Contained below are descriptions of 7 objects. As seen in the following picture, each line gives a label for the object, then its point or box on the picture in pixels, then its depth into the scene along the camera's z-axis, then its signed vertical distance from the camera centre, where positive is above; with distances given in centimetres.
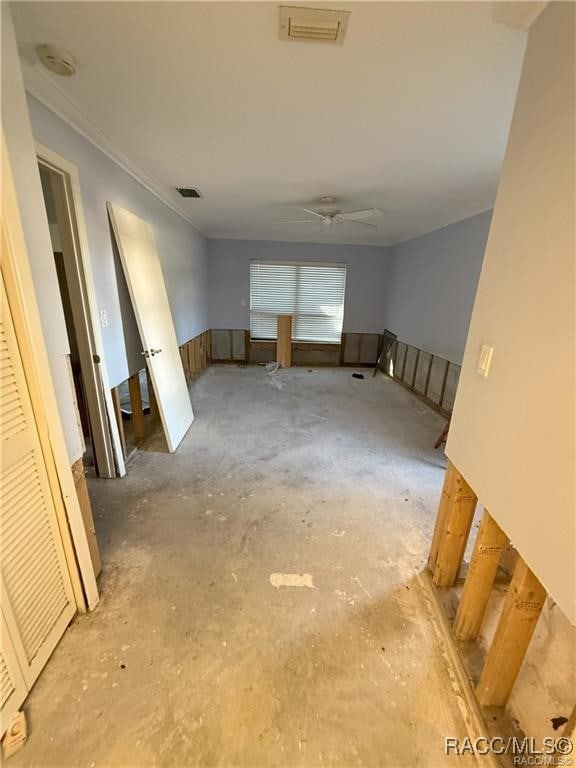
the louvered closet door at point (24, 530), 110 -90
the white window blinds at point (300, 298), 625 -22
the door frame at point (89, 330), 197 -34
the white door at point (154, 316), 263 -31
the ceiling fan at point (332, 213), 342 +79
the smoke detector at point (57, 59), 142 +94
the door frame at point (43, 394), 106 -42
